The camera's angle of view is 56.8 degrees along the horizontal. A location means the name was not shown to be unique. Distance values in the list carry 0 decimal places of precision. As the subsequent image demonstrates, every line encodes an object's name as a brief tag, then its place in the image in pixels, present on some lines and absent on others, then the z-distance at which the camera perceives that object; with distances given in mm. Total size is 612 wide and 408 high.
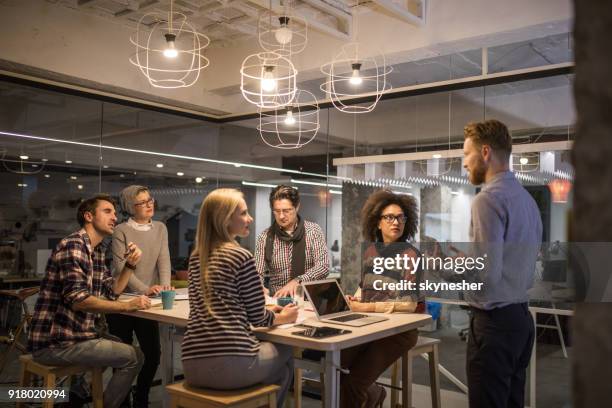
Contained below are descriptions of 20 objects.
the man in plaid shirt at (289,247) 3941
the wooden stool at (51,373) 2988
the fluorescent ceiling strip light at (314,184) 5395
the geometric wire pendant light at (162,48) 5277
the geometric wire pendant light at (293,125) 5645
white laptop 2821
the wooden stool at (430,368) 3350
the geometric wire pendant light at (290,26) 4191
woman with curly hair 3119
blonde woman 2432
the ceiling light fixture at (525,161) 4070
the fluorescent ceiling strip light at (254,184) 6152
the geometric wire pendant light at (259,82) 5406
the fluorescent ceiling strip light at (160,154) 4698
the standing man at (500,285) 2131
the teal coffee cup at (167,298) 3051
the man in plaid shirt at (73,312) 3031
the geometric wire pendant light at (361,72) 4844
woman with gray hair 3877
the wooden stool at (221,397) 2379
